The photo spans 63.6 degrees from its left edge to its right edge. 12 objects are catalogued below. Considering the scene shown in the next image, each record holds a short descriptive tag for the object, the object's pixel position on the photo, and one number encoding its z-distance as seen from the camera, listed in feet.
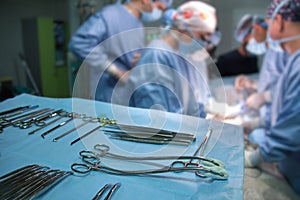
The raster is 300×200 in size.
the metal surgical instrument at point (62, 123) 2.52
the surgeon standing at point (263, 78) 5.36
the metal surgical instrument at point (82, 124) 2.49
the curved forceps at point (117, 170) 1.94
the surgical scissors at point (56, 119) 2.58
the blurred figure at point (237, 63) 9.49
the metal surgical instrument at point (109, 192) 1.64
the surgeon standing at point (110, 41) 5.37
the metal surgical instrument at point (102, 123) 2.54
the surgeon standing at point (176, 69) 3.60
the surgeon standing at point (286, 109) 3.44
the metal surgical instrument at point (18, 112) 2.85
